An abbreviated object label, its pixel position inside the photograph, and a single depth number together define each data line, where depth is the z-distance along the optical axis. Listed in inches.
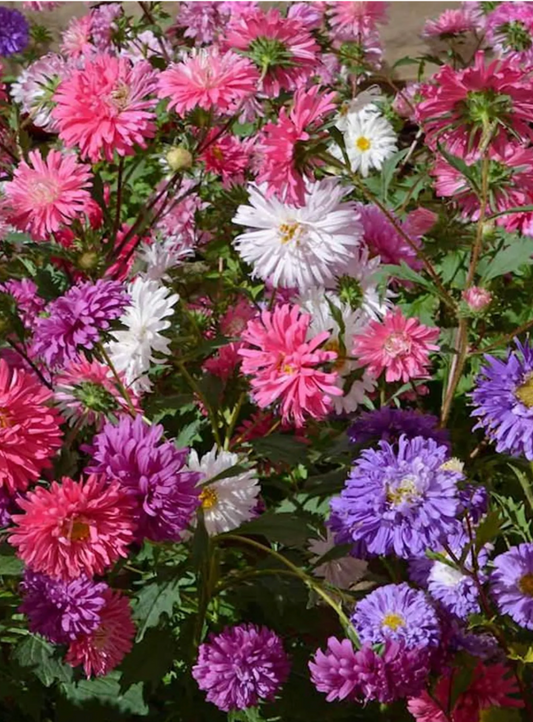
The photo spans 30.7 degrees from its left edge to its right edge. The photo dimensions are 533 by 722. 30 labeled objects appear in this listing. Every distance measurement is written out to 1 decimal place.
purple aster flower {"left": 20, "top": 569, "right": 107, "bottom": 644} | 33.6
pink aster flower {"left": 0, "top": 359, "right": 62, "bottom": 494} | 31.3
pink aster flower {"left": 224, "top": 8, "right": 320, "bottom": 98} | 46.8
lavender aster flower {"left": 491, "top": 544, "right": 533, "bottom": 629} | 37.4
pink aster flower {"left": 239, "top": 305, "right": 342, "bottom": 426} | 36.6
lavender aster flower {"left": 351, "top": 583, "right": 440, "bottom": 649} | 34.3
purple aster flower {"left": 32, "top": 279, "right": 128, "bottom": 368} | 35.6
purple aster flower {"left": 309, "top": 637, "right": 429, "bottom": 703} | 33.2
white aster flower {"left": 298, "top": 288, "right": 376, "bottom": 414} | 41.7
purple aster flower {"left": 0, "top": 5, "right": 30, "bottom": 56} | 76.7
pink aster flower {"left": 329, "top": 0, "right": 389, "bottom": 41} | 73.9
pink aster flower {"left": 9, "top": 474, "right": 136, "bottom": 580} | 29.8
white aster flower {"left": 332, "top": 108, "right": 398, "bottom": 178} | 65.9
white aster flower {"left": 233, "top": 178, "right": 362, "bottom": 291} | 41.1
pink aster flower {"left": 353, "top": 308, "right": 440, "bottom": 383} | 40.0
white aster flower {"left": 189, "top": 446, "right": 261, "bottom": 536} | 40.8
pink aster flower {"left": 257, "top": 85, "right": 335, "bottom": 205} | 37.5
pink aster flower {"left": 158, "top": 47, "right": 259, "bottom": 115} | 43.8
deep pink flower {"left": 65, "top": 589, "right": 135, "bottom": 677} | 34.9
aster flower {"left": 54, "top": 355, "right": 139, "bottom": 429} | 39.8
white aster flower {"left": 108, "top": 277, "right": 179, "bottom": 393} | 40.6
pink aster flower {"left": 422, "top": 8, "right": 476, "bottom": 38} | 82.0
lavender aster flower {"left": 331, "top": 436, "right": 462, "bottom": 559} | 31.6
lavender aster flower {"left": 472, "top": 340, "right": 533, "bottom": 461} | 34.8
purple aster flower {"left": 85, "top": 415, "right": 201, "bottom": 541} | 31.5
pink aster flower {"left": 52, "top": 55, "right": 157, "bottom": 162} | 41.4
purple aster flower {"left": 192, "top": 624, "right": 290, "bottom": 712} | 35.2
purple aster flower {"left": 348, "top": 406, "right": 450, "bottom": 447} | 38.2
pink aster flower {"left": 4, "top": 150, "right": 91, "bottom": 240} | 40.9
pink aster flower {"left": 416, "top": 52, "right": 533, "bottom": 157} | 36.4
